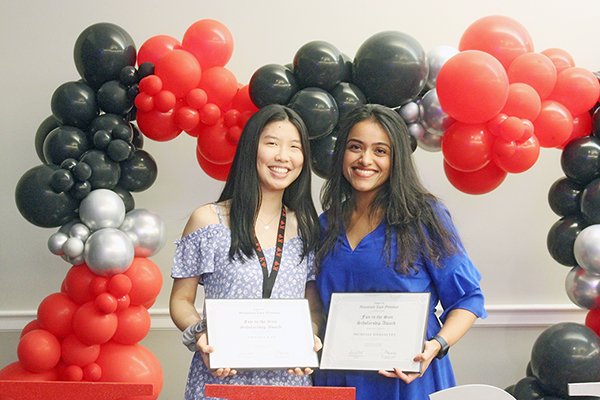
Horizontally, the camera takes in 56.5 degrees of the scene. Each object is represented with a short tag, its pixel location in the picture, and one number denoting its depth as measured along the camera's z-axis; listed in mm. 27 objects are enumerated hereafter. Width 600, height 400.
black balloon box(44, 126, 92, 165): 2496
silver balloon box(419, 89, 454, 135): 2578
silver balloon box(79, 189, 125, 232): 2459
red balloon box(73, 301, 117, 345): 2395
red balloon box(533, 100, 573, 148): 2512
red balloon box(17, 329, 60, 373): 2432
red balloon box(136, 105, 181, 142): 2588
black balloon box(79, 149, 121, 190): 2484
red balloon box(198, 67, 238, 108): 2578
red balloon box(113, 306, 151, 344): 2488
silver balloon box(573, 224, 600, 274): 2496
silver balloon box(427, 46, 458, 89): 2648
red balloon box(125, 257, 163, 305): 2490
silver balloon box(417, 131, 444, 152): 2689
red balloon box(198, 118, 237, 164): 2631
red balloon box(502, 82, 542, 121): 2422
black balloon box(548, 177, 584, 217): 2707
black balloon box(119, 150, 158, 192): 2615
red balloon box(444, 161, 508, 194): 2705
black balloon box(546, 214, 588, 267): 2676
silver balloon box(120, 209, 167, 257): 2576
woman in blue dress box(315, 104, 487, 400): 1921
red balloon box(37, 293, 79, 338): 2484
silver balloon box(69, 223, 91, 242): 2473
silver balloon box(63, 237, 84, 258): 2439
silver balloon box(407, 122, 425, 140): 2629
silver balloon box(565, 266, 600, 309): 2611
